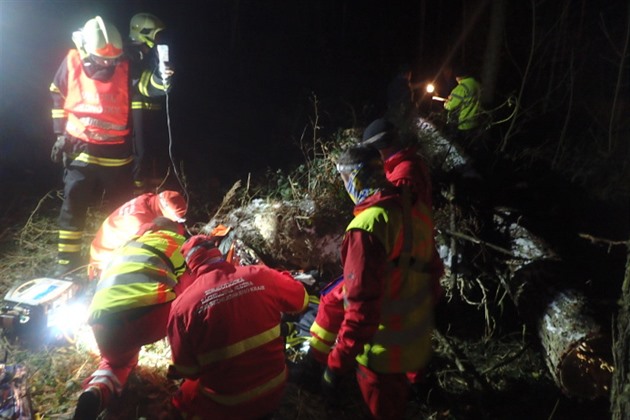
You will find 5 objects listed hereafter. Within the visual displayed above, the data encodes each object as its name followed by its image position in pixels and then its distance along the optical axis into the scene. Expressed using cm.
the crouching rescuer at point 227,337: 229
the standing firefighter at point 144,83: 467
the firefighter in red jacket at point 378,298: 226
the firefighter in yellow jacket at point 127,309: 271
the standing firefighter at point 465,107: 614
